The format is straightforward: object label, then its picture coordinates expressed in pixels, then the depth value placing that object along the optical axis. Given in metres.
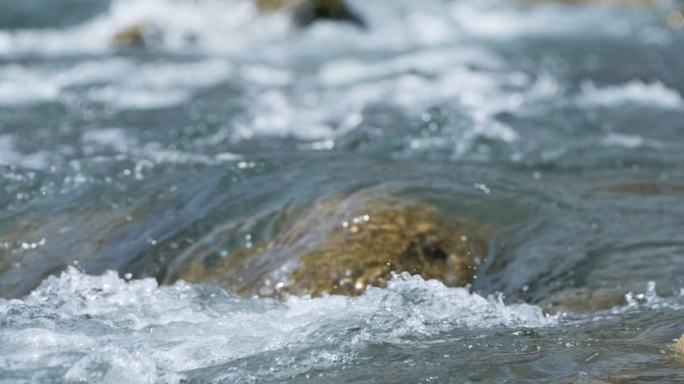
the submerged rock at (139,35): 24.09
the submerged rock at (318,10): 25.86
